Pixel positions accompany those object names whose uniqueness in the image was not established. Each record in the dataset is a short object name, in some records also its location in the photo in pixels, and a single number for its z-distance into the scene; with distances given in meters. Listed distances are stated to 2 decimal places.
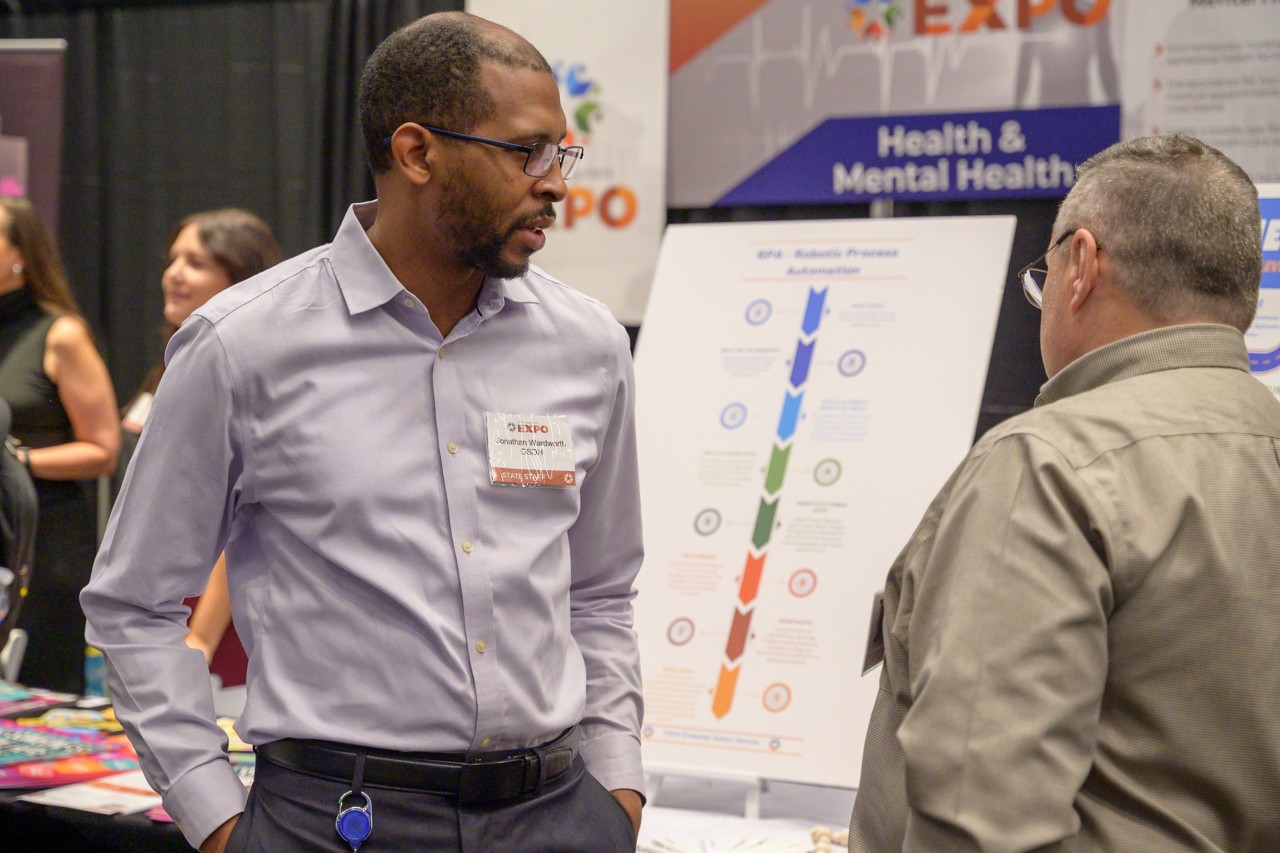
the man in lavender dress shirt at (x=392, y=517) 1.44
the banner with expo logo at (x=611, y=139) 4.21
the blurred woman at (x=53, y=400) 3.59
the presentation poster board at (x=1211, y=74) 3.56
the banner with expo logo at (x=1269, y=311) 2.42
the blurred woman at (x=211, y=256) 3.16
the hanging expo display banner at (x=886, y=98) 3.71
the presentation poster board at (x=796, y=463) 2.74
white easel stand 2.71
